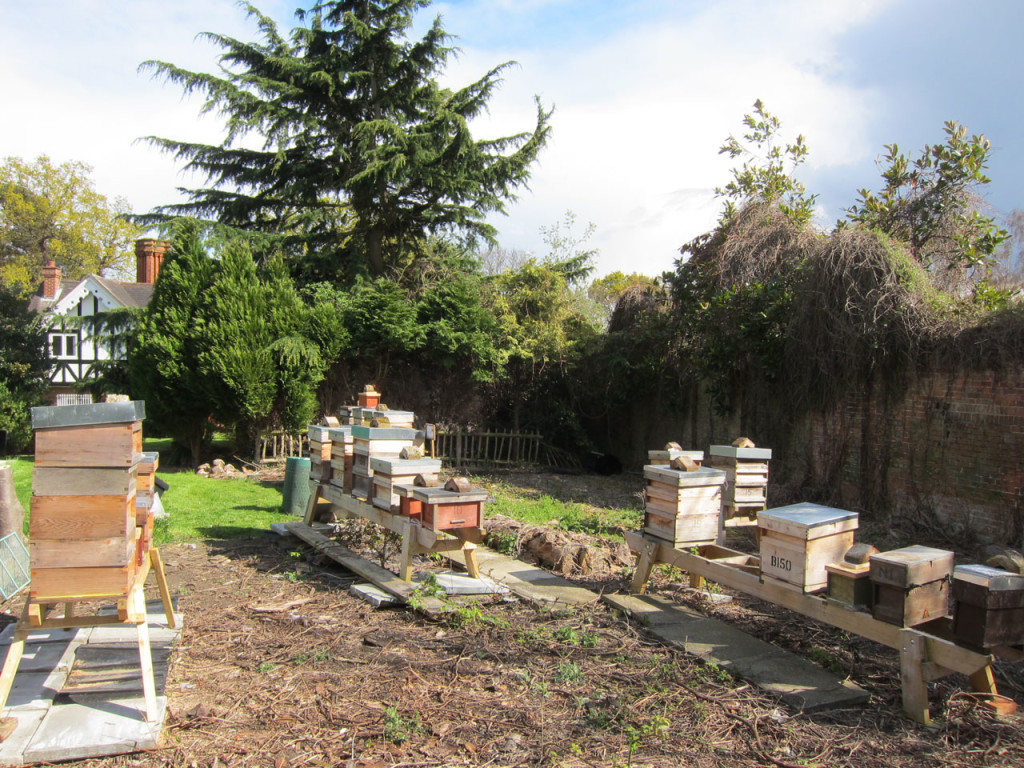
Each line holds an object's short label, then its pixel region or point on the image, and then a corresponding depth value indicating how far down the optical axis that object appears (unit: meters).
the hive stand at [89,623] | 3.97
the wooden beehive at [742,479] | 8.02
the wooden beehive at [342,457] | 8.05
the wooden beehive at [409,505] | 6.81
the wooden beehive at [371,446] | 7.48
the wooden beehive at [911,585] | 4.40
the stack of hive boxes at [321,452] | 8.63
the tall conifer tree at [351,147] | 18.28
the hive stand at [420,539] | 6.61
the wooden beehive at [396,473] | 6.98
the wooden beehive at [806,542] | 4.96
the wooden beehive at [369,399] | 11.26
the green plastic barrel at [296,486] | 10.95
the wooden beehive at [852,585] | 4.64
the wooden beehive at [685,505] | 6.23
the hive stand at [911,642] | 4.27
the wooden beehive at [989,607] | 4.10
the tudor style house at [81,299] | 27.09
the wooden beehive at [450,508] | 6.44
